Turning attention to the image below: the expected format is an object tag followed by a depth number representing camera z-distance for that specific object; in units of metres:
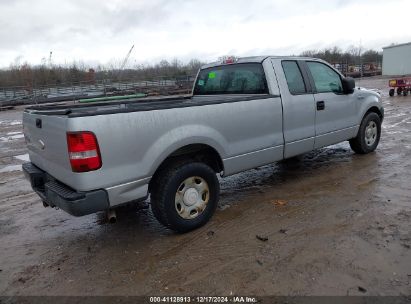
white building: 40.06
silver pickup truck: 3.27
